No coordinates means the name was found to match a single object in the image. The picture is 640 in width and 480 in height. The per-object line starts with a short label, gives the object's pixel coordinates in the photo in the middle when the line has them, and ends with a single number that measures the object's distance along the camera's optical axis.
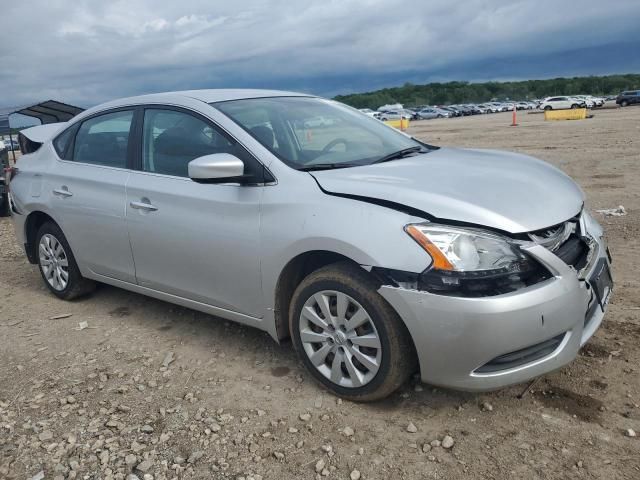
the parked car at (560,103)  50.78
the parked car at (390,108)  70.88
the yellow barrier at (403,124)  36.78
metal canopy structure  15.59
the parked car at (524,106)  70.19
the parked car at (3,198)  9.97
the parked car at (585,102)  50.34
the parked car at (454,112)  66.62
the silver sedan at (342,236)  2.66
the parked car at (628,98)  48.59
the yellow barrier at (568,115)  34.11
